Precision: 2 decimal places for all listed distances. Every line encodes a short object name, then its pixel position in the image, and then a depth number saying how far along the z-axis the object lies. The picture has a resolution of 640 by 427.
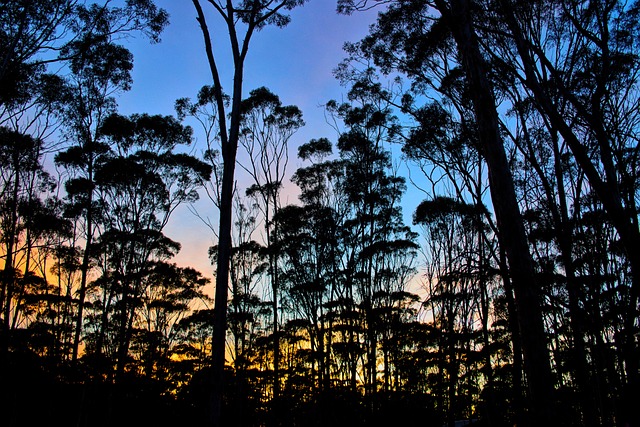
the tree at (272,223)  16.45
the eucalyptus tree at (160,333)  20.59
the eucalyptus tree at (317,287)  20.05
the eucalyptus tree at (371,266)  19.53
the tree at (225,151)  7.46
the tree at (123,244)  18.97
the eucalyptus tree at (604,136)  5.39
